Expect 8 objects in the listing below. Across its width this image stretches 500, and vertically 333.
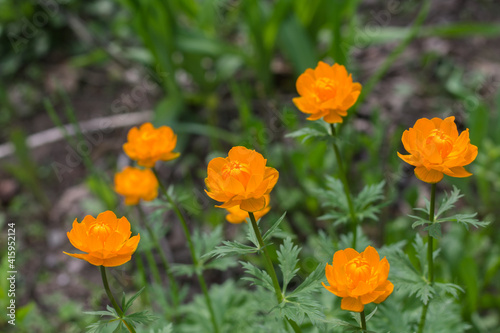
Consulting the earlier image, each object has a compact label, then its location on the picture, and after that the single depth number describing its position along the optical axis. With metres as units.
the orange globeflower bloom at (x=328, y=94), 1.29
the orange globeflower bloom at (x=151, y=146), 1.34
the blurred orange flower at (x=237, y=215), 1.33
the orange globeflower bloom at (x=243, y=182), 1.24
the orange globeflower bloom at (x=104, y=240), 1.24
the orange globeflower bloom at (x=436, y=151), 1.24
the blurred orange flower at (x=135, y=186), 1.42
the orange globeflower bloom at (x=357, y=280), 1.23
